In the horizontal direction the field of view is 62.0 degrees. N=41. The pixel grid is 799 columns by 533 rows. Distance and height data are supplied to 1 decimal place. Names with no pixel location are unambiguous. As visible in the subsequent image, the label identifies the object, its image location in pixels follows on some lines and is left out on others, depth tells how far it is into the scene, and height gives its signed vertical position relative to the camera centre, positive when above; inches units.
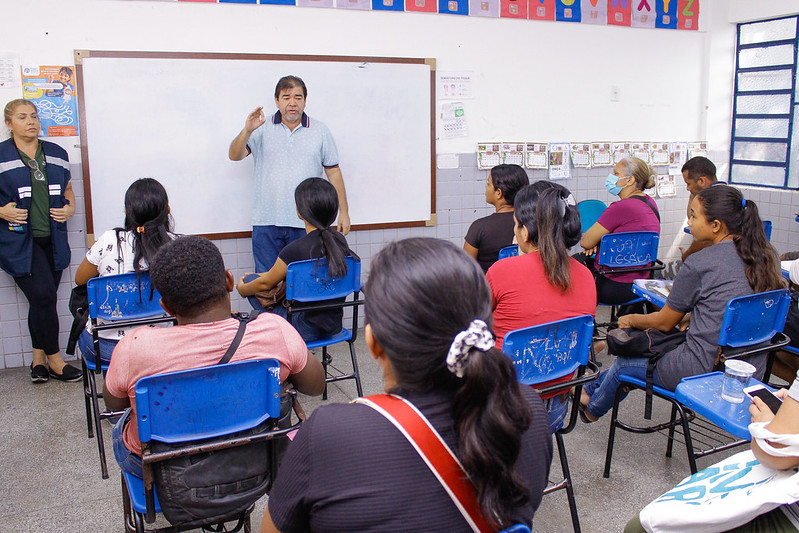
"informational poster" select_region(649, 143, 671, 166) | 229.8 +3.7
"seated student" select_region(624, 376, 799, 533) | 56.2 -24.9
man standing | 170.1 +1.5
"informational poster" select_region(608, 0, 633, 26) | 215.8 +49.4
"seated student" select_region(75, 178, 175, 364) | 115.0 -12.4
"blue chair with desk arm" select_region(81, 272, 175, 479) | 111.4 -22.9
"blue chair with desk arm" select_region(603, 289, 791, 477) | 98.0 -26.1
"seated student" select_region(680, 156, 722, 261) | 177.3 -2.3
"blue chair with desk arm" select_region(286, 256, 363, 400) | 122.3 -22.3
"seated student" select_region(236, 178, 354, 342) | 125.0 -14.6
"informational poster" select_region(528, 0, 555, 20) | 204.8 +47.9
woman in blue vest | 150.0 -11.3
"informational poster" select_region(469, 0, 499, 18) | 196.7 +46.7
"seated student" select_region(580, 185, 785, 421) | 100.3 -17.0
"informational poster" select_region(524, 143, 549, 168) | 211.3 +3.5
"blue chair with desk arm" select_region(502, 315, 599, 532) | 84.0 -24.5
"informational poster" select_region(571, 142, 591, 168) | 217.8 +3.5
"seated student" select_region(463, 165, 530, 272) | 143.1 -12.7
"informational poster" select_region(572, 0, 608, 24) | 212.1 +48.9
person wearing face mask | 160.1 -13.1
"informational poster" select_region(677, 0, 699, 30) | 226.5 +50.8
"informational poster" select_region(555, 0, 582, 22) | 208.1 +48.3
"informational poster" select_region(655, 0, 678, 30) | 223.0 +50.4
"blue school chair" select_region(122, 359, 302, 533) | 66.6 -25.0
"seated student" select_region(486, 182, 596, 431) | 92.6 -16.0
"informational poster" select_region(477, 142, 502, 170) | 203.2 +3.2
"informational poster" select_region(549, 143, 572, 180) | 214.8 +1.5
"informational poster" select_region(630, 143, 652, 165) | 226.7 +4.7
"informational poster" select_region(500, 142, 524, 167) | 207.3 +4.2
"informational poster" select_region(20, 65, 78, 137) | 157.0 +18.1
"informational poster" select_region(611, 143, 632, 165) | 223.1 +4.7
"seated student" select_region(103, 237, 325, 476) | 68.9 -17.6
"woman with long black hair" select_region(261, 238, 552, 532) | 39.5 -15.3
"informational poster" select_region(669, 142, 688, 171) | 233.5 +3.7
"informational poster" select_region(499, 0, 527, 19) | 200.8 +47.4
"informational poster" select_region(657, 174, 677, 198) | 232.8 -7.1
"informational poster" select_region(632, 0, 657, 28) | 219.8 +49.6
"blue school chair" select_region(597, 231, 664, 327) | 157.4 -20.8
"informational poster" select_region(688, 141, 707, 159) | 235.9 +5.7
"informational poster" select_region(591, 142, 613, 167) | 220.5 +3.8
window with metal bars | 220.4 +19.4
